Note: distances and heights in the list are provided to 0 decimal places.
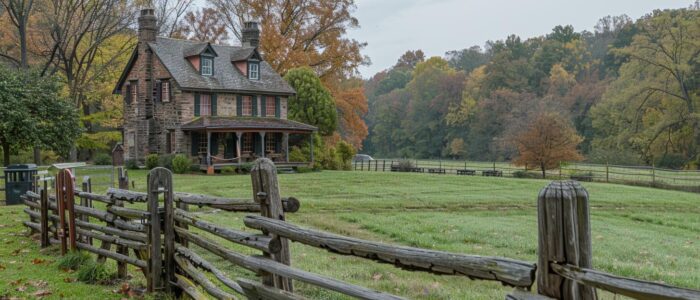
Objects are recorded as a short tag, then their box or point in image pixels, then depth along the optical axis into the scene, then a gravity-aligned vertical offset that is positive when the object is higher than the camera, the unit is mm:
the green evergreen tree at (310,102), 42188 +3529
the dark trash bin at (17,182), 17547 -820
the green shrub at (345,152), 42928 -109
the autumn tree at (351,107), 48844 +3614
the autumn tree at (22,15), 30148 +7065
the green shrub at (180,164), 33656 -651
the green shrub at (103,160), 40541 -455
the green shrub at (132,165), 37094 -743
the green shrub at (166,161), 34531 -477
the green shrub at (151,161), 35619 -487
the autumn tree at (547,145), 38938 +255
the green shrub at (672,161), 48094 -1065
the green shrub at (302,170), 37053 -1154
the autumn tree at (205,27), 53250 +11226
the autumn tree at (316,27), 48656 +10230
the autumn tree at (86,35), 33812 +7572
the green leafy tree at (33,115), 24125 +1658
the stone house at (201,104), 35844 +3047
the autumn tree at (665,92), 46938 +4457
